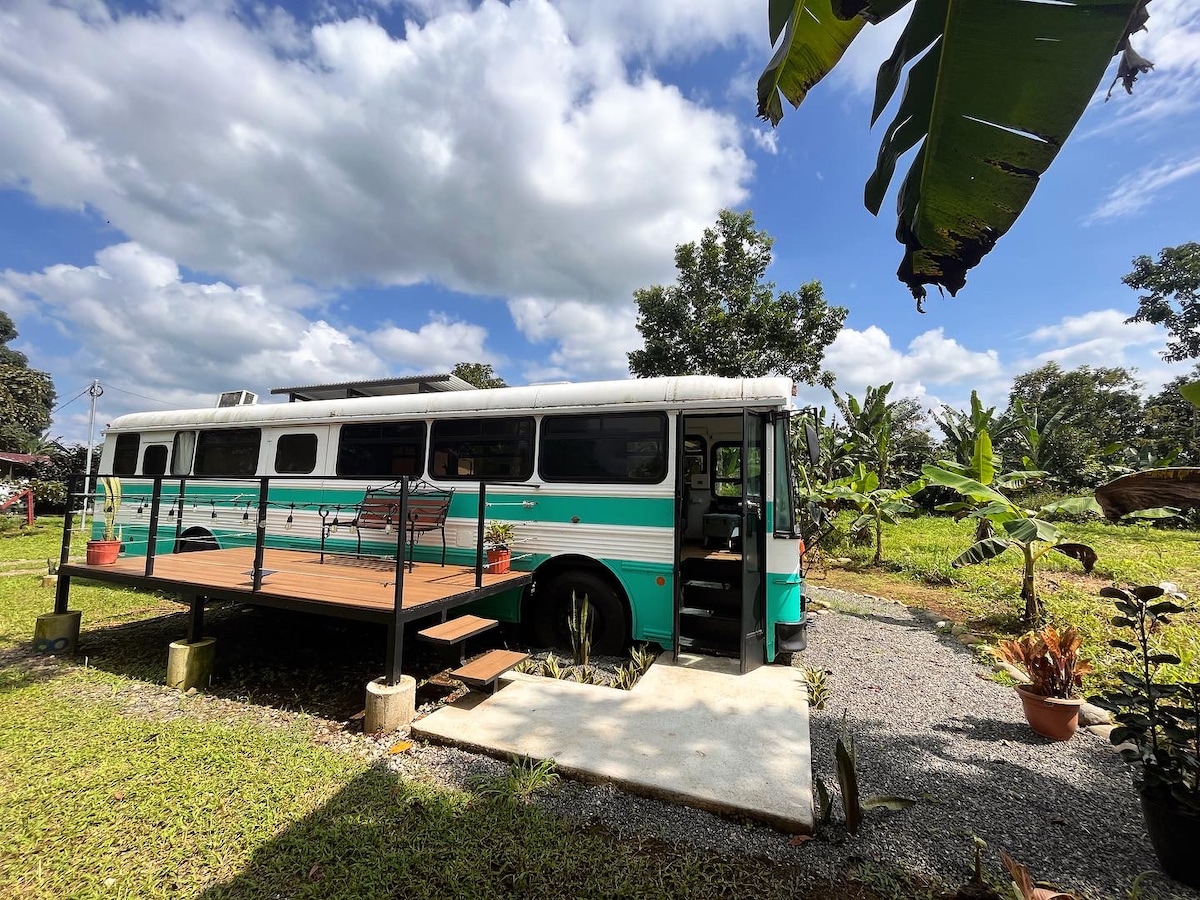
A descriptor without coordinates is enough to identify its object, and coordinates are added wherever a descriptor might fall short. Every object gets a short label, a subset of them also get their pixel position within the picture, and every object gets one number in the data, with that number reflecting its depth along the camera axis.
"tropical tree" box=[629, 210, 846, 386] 15.48
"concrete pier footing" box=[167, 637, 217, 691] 4.46
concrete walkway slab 2.90
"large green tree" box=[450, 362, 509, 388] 26.55
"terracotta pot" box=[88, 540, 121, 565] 5.30
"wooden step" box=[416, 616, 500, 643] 3.96
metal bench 5.84
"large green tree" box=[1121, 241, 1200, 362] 19.59
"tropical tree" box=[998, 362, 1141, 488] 19.44
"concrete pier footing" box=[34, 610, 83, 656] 5.20
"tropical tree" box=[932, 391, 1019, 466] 9.59
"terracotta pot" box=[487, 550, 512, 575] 5.37
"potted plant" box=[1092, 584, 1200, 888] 2.30
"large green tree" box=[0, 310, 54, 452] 16.72
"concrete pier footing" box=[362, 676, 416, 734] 3.65
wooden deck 4.18
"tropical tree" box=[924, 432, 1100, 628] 5.41
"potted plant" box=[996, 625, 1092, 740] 3.62
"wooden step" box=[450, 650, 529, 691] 3.90
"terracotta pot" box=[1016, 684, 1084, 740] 3.60
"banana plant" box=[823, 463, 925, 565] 9.61
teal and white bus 4.77
